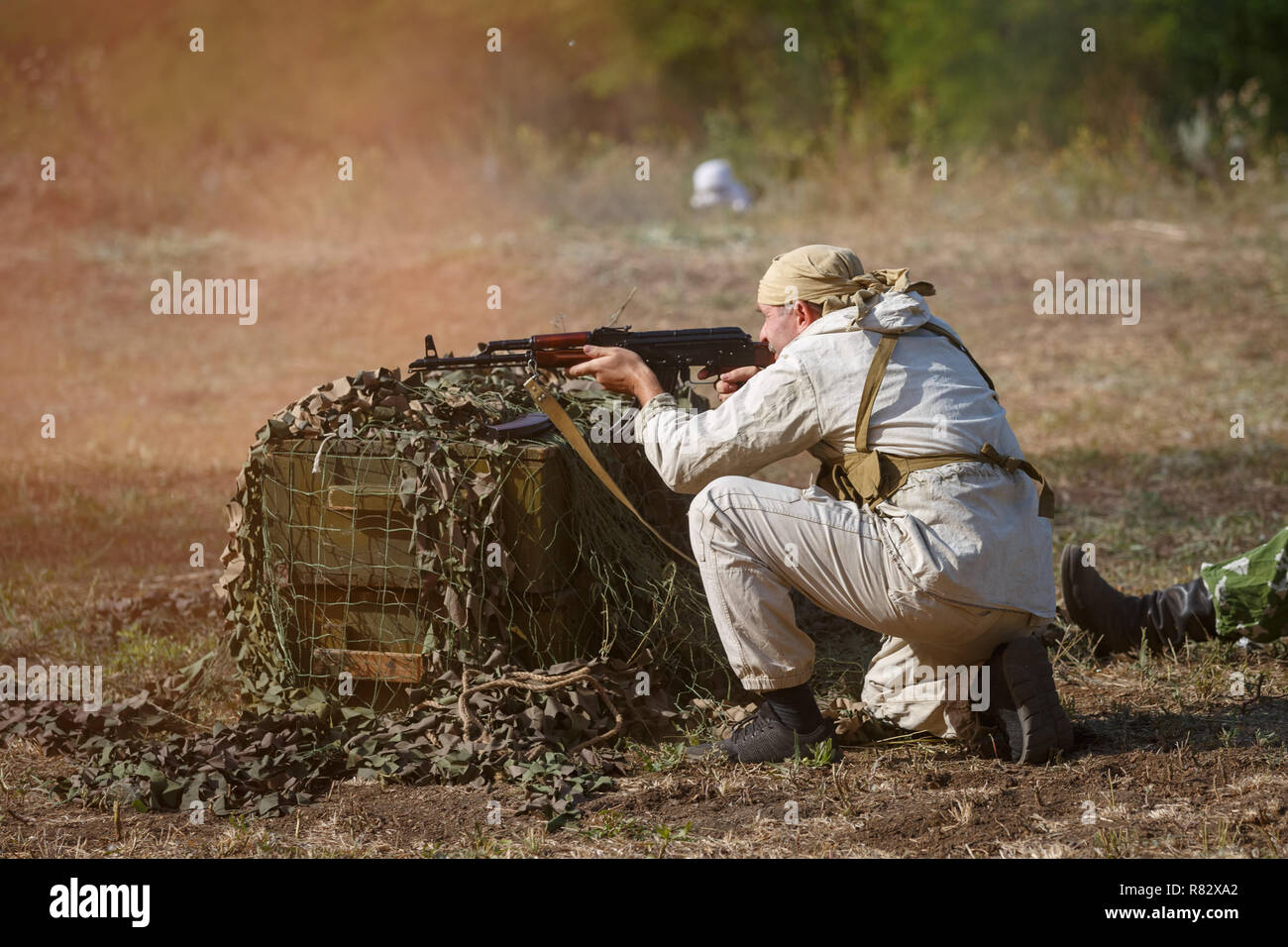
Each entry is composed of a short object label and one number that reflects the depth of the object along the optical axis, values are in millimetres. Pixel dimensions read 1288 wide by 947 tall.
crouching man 7465
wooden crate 8461
